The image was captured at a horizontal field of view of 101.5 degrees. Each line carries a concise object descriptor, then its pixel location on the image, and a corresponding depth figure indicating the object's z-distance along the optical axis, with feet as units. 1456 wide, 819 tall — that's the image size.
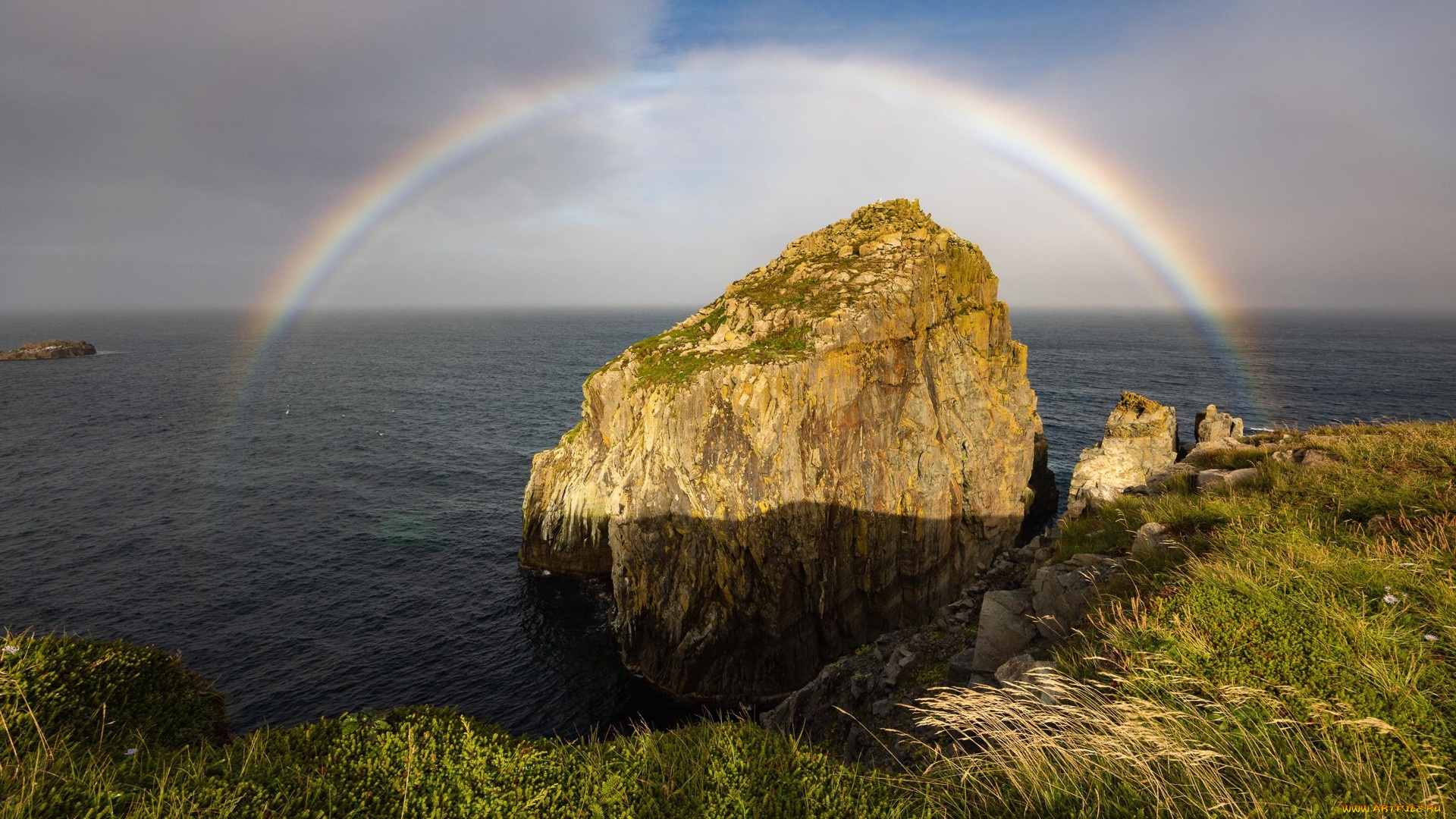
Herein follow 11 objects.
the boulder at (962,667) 46.14
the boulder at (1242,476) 47.85
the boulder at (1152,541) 37.97
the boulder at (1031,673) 25.76
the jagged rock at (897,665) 54.19
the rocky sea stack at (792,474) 104.32
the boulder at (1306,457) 48.64
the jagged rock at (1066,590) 40.01
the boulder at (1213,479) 49.01
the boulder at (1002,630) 43.39
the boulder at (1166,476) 56.75
